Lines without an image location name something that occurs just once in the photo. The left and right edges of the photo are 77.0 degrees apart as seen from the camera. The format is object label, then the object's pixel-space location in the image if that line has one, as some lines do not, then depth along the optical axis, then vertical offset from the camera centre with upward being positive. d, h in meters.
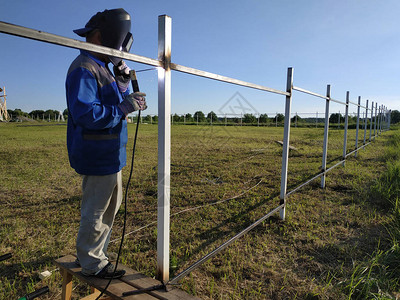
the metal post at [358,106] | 6.13 +0.59
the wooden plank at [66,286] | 1.45 -0.92
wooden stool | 1.25 -0.83
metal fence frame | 1.16 +0.06
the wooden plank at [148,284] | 1.24 -0.83
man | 1.17 +0.02
